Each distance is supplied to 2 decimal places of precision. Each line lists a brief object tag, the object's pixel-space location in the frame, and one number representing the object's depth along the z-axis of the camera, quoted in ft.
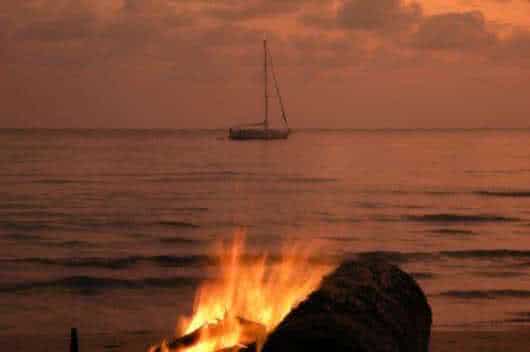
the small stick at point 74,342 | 29.53
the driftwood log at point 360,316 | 29.96
